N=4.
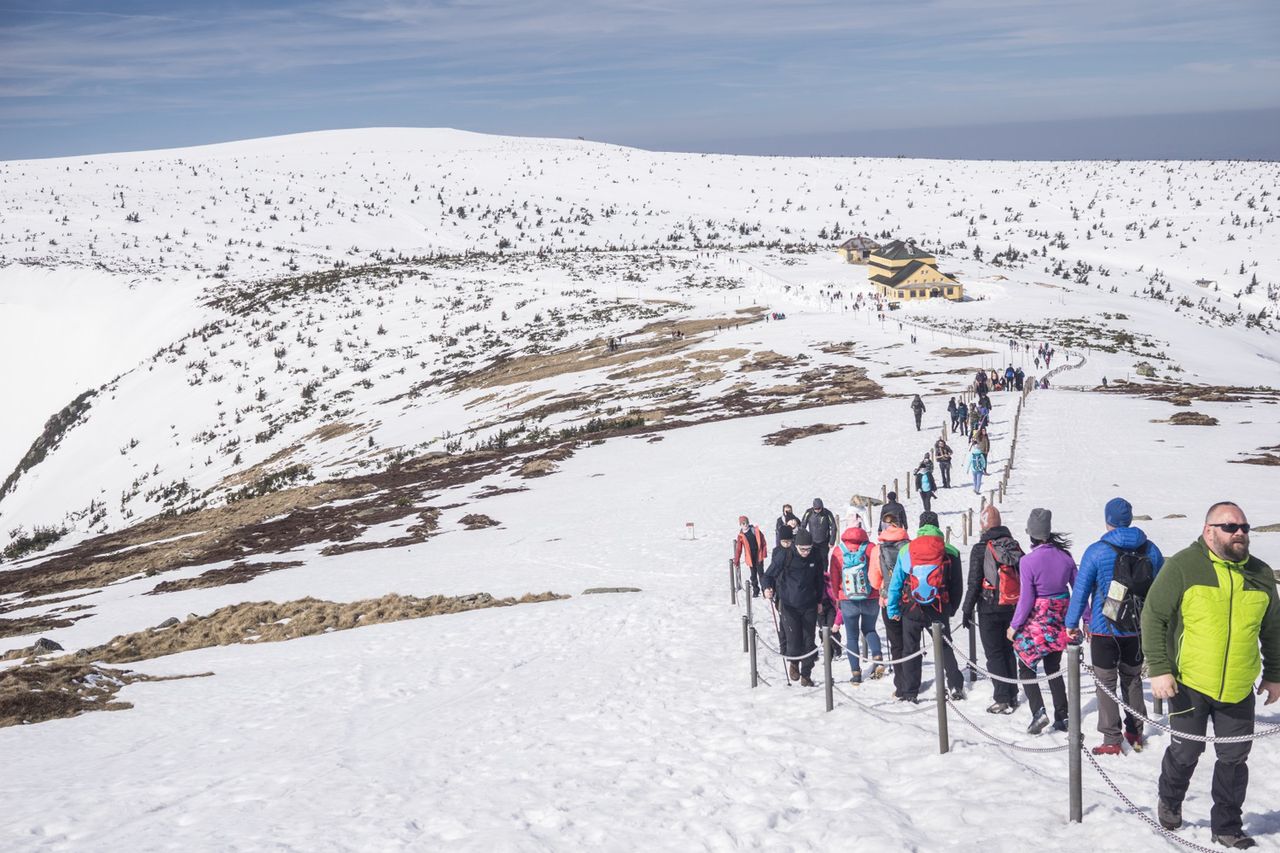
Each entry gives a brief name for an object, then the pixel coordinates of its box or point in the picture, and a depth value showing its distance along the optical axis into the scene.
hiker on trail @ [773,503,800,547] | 12.24
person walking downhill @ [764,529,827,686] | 11.09
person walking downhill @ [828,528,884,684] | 10.73
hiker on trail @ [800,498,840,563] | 12.76
